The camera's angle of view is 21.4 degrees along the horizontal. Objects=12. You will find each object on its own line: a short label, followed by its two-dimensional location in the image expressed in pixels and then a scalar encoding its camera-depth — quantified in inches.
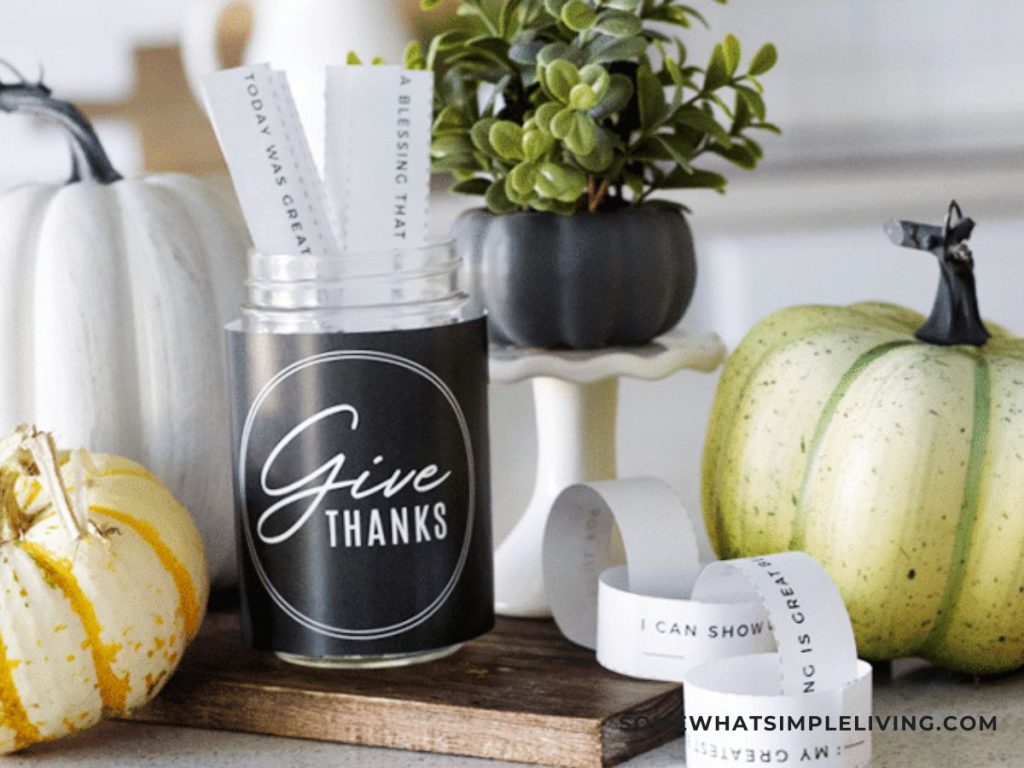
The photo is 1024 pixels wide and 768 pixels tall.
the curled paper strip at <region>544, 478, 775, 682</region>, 32.0
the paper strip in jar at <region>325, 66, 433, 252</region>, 32.6
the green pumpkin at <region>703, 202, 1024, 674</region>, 32.6
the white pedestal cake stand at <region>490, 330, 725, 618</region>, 35.1
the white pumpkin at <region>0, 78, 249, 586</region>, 35.7
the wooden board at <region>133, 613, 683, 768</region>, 30.9
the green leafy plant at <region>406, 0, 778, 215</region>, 33.7
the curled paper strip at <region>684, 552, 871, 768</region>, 29.5
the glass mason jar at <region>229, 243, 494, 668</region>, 32.3
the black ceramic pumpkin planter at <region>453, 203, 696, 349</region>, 34.8
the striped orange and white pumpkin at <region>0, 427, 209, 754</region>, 30.9
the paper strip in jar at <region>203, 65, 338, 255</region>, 32.4
